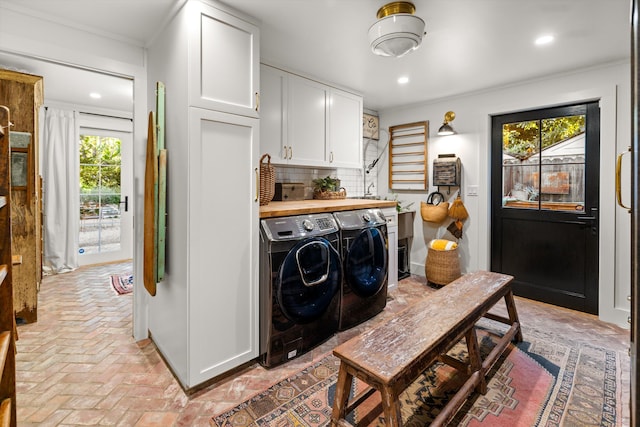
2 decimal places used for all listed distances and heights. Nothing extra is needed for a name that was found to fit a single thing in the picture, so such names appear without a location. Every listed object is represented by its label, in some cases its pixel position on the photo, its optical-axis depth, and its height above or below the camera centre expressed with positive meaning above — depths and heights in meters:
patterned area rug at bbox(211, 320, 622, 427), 1.65 -1.08
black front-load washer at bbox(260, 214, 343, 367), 2.07 -0.50
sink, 4.35 +0.21
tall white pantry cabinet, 1.80 +0.14
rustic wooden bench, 1.31 -0.65
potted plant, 3.51 +0.27
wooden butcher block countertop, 2.19 +0.03
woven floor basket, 3.62 -0.64
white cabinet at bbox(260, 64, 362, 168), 2.79 +0.90
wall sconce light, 3.66 +1.01
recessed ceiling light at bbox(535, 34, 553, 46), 2.34 +1.33
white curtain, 4.14 +0.31
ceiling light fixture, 1.91 +1.16
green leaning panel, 1.93 +0.18
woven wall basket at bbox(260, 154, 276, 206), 2.50 +0.24
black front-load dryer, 2.59 -0.46
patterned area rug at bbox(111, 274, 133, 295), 3.55 -0.89
